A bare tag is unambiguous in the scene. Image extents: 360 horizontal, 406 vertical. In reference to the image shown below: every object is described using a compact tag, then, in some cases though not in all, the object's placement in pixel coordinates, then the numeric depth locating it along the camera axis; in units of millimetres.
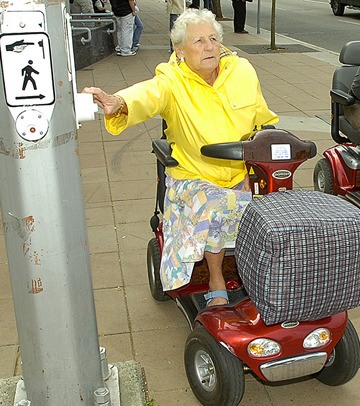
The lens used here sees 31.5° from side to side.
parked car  19086
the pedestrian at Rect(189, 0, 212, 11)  14925
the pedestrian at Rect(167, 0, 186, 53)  11430
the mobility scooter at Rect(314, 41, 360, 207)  4797
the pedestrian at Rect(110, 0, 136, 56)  11828
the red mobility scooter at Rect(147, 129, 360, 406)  2496
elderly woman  3018
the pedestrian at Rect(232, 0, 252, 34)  15720
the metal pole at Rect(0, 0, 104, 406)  1877
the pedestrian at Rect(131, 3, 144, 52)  12769
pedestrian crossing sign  1848
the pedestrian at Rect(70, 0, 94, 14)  13438
